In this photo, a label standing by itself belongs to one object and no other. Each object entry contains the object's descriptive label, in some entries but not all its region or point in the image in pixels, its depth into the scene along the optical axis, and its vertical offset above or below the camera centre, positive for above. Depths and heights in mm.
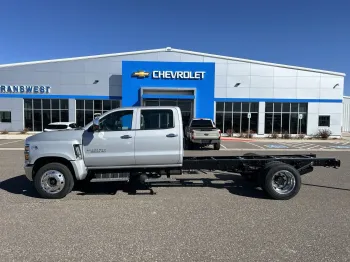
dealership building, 29312 +3220
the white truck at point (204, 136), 16375 -949
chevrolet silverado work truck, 6090 -839
